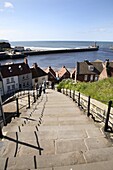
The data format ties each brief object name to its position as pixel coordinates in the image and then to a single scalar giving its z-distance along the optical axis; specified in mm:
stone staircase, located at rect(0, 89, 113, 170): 2967
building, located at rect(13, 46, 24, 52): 120544
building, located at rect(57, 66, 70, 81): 43906
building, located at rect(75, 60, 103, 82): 35719
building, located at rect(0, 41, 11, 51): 131150
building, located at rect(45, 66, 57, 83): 43403
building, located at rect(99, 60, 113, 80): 30534
